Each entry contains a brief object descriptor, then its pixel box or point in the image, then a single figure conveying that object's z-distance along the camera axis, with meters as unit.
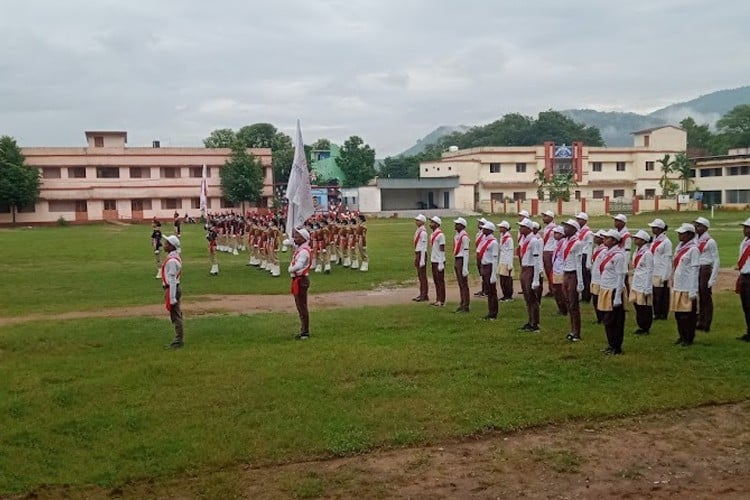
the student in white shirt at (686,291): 11.07
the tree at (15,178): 56.94
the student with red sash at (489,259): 13.68
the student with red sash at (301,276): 12.06
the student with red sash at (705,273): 12.38
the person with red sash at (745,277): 11.74
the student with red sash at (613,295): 10.45
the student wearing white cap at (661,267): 12.53
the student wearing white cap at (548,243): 15.03
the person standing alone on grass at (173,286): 11.55
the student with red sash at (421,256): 16.50
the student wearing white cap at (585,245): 14.77
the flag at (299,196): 15.48
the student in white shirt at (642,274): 11.59
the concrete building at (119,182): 62.25
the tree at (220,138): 80.75
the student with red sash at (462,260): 14.59
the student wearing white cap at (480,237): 14.44
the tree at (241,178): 64.19
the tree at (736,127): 89.69
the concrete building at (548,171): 74.62
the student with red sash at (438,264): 15.50
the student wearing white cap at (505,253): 14.62
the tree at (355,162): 81.81
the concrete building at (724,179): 67.69
